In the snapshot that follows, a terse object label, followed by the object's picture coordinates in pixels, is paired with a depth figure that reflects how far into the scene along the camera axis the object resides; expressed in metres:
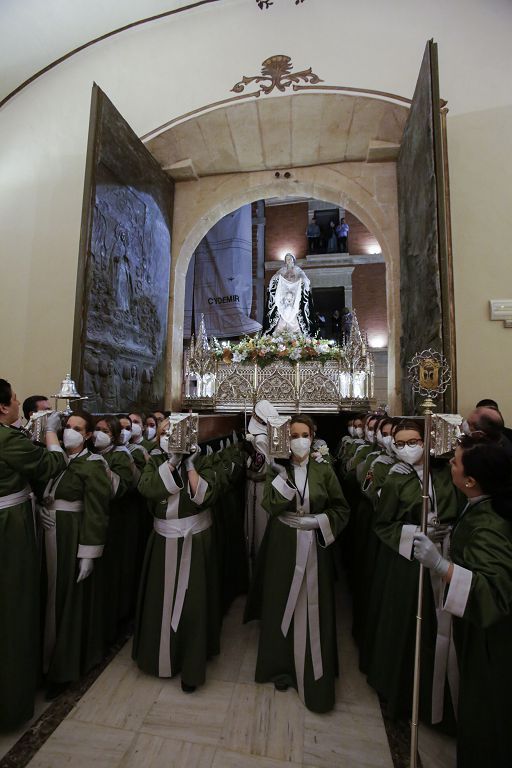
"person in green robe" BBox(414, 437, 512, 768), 1.67
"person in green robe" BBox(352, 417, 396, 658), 3.04
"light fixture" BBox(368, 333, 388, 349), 14.21
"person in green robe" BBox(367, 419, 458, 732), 2.31
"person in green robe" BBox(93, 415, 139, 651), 3.14
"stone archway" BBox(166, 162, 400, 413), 7.18
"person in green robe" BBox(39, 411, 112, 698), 2.64
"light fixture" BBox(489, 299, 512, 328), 5.47
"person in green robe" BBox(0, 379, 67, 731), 2.28
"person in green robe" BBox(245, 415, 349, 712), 2.64
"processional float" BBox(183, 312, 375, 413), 7.05
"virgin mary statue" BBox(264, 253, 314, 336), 8.58
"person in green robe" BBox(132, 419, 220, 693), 2.69
